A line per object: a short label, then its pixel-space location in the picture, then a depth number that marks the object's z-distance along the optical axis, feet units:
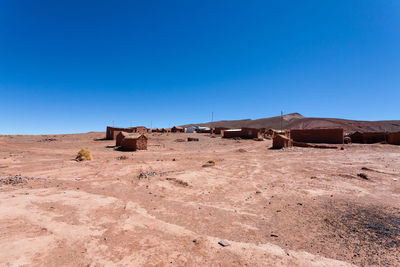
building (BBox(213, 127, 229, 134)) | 144.98
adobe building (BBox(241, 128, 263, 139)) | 106.93
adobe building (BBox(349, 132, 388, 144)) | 87.24
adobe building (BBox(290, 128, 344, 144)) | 76.84
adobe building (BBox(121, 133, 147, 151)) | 60.59
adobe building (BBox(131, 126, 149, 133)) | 142.20
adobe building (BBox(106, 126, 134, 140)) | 97.46
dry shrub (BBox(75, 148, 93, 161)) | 40.86
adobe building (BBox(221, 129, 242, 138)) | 111.26
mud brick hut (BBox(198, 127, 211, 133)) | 178.59
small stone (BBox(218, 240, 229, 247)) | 11.04
